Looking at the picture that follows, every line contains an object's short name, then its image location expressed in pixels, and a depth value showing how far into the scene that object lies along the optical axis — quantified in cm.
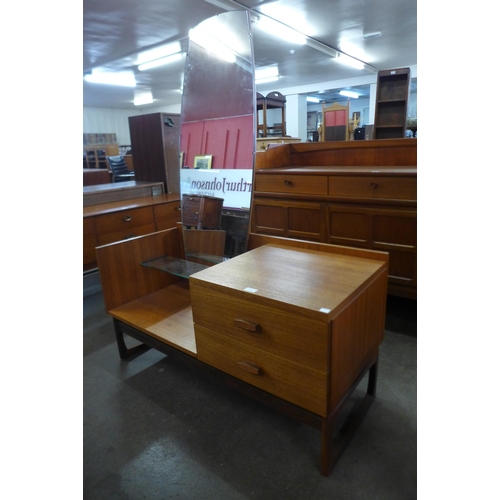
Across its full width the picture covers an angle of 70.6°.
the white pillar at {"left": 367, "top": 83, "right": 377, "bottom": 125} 878
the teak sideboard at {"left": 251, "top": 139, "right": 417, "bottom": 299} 178
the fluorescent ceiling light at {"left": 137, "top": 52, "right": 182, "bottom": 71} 610
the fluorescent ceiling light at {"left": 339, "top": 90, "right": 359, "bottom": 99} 1101
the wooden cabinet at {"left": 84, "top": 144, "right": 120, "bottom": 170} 923
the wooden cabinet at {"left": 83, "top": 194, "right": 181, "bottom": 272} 227
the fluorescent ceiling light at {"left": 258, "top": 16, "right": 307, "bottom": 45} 444
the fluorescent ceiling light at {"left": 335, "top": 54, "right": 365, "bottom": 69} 681
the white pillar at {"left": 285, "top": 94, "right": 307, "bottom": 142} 1023
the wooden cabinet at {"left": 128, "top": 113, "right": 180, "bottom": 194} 289
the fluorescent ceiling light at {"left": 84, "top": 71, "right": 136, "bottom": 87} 730
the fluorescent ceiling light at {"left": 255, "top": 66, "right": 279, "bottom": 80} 743
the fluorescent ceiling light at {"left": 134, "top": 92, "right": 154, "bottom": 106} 1055
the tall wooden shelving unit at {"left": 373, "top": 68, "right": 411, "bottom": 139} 324
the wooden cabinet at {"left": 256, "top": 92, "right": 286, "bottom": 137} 372
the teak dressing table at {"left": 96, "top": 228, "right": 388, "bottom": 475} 98
